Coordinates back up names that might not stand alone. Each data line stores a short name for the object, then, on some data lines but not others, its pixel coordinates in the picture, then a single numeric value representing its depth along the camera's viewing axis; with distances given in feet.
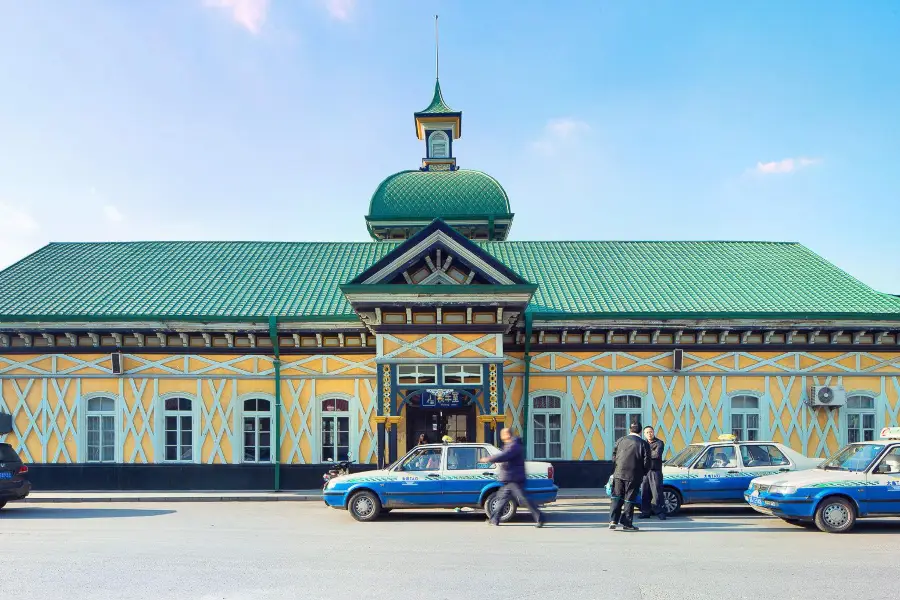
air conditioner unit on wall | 60.39
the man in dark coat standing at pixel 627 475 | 38.68
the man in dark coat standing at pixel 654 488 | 43.91
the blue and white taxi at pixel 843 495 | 37.78
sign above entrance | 56.29
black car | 47.11
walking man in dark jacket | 40.37
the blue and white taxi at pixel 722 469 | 45.75
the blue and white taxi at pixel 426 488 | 42.96
